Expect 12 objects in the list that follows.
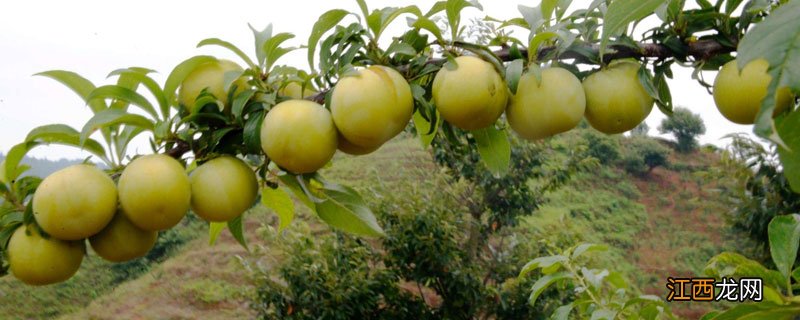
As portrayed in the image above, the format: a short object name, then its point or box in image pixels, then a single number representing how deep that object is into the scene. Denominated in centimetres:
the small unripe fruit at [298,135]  45
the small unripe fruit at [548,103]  48
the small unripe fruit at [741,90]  43
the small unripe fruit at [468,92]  46
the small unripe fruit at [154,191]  45
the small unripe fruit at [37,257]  48
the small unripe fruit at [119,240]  49
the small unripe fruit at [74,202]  45
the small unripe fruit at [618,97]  48
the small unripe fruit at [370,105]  45
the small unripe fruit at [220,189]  47
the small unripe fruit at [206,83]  51
